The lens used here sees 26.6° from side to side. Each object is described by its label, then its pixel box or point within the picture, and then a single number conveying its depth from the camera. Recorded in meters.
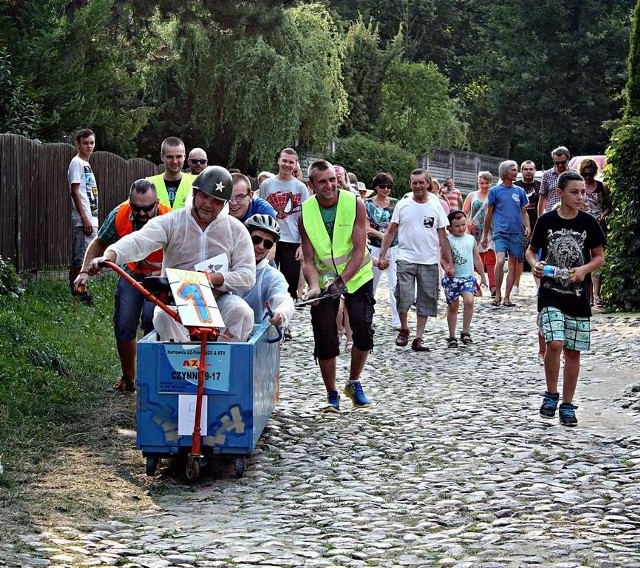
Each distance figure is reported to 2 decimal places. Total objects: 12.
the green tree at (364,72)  52.02
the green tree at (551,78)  64.81
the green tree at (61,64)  21.67
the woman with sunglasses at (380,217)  16.25
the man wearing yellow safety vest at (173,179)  11.43
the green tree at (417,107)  54.44
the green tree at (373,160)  43.25
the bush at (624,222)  18.00
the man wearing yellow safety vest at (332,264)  10.59
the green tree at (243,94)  33.66
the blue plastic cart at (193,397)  8.19
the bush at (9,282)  15.23
